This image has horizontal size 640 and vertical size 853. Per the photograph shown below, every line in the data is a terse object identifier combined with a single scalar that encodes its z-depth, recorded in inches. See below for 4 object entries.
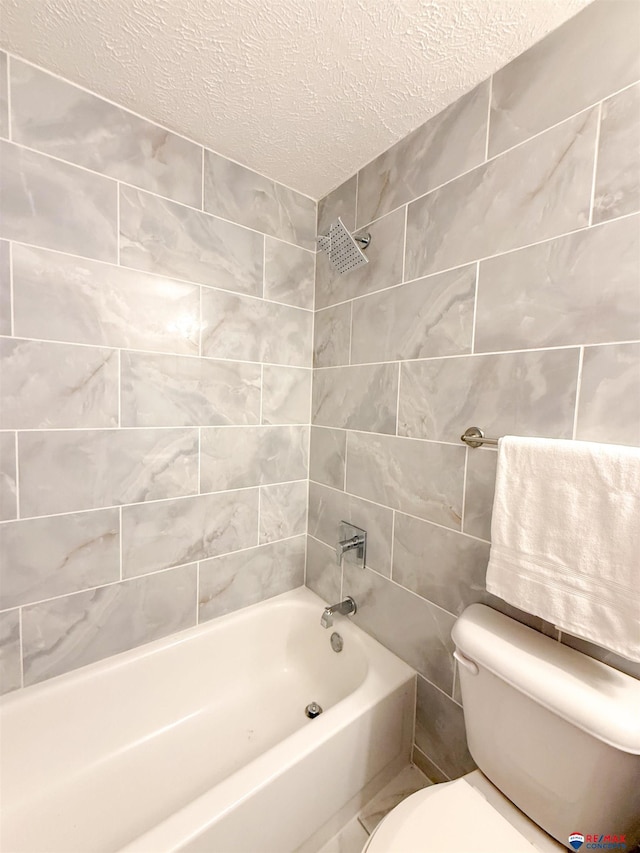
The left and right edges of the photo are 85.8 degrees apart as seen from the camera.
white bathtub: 33.9
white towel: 25.7
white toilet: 26.2
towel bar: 38.1
